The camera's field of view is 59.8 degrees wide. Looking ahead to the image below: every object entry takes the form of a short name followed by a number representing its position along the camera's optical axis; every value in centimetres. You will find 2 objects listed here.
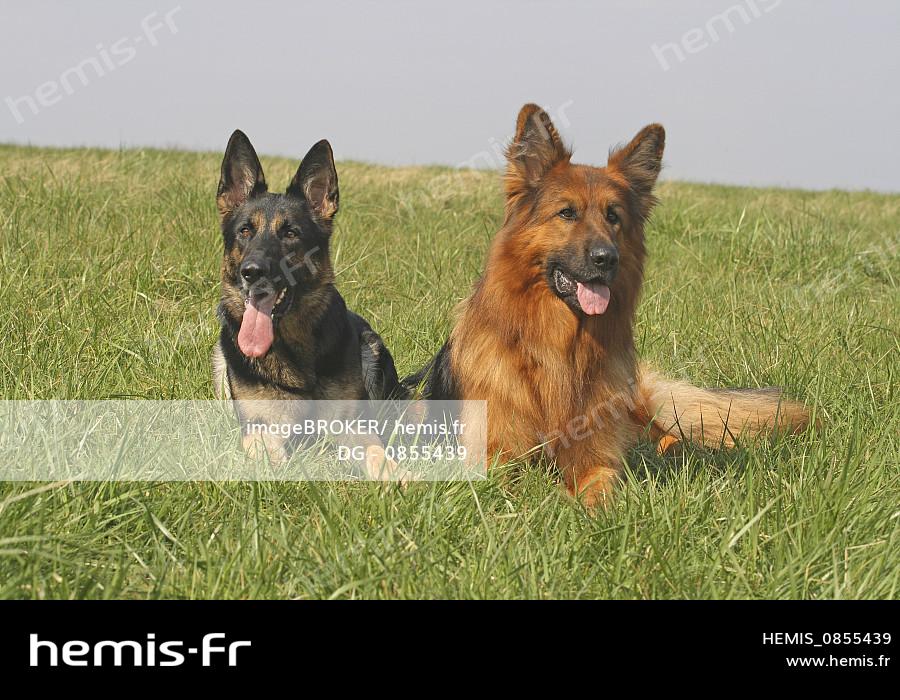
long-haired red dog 368
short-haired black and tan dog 398
